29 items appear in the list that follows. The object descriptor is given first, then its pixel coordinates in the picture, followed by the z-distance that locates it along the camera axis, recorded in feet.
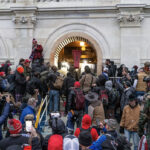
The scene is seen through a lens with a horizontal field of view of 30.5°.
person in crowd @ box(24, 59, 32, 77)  36.89
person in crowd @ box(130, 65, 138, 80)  41.76
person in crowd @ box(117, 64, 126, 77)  44.88
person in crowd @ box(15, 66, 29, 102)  32.78
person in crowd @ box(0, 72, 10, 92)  30.96
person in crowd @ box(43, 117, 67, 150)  16.39
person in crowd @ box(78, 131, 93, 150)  15.52
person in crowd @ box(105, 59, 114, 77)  42.86
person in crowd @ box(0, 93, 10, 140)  20.28
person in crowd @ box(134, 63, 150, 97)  31.12
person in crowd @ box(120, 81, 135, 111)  28.60
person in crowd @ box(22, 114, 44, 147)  16.61
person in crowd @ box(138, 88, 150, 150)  18.40
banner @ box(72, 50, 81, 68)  50.65
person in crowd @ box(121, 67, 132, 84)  31.81
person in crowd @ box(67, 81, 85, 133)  26.25
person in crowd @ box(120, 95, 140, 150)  23.56
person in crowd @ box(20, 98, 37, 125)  22.11
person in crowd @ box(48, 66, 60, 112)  33.55
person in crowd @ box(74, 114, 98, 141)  19.33
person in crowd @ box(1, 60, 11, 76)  43.40
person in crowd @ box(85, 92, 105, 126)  25.21
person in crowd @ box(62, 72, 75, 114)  32.89
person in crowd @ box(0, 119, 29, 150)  15.11
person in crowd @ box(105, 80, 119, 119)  30.42
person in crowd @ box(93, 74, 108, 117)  29.19
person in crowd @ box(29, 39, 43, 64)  49.34
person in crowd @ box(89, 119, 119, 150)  15.71
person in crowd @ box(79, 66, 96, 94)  33.22
